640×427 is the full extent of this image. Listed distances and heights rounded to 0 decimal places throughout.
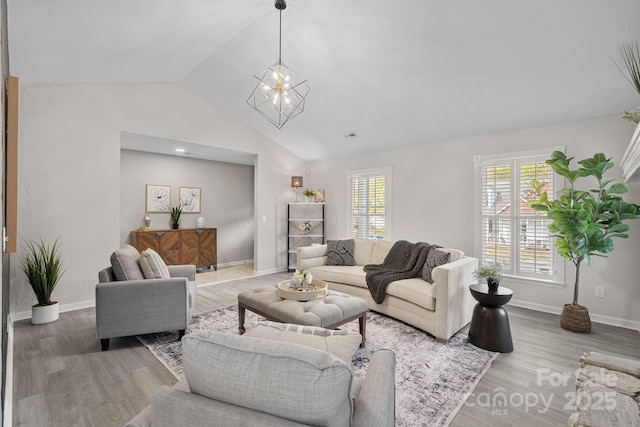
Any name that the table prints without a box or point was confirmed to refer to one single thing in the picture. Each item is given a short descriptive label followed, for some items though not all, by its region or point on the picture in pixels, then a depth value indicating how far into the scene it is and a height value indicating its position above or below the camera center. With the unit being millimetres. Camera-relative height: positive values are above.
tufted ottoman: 2426 -854
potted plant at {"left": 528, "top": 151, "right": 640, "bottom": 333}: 2943 -42
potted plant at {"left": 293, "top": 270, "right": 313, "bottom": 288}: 2943 -679
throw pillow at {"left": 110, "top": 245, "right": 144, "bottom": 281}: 2816 -555
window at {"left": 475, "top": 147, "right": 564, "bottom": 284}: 3736 -81
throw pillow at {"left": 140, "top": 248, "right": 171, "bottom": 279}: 2939 -575
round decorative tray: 2752 -773
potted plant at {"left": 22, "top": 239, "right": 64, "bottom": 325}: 3242 -783
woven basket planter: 3088 -1118
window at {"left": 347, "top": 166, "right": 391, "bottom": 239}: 5395 +160
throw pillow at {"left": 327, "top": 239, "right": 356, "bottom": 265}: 4516 -629
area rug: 1932 -1263
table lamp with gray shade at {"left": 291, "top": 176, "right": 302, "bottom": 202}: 6277 +625
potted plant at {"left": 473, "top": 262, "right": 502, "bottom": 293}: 2764 -589
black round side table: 2680 -1017
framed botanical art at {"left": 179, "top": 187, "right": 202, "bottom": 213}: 6254 +227
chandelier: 2863 +1730
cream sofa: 2879 -920
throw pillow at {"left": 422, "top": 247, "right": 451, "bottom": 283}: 3283 -545
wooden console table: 5277 -654
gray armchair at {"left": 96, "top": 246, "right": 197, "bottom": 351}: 2627 -868
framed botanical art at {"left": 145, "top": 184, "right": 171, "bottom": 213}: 5828 +223
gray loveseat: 802 -508
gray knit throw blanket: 3491 -718
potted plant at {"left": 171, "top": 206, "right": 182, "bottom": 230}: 5984 -153
